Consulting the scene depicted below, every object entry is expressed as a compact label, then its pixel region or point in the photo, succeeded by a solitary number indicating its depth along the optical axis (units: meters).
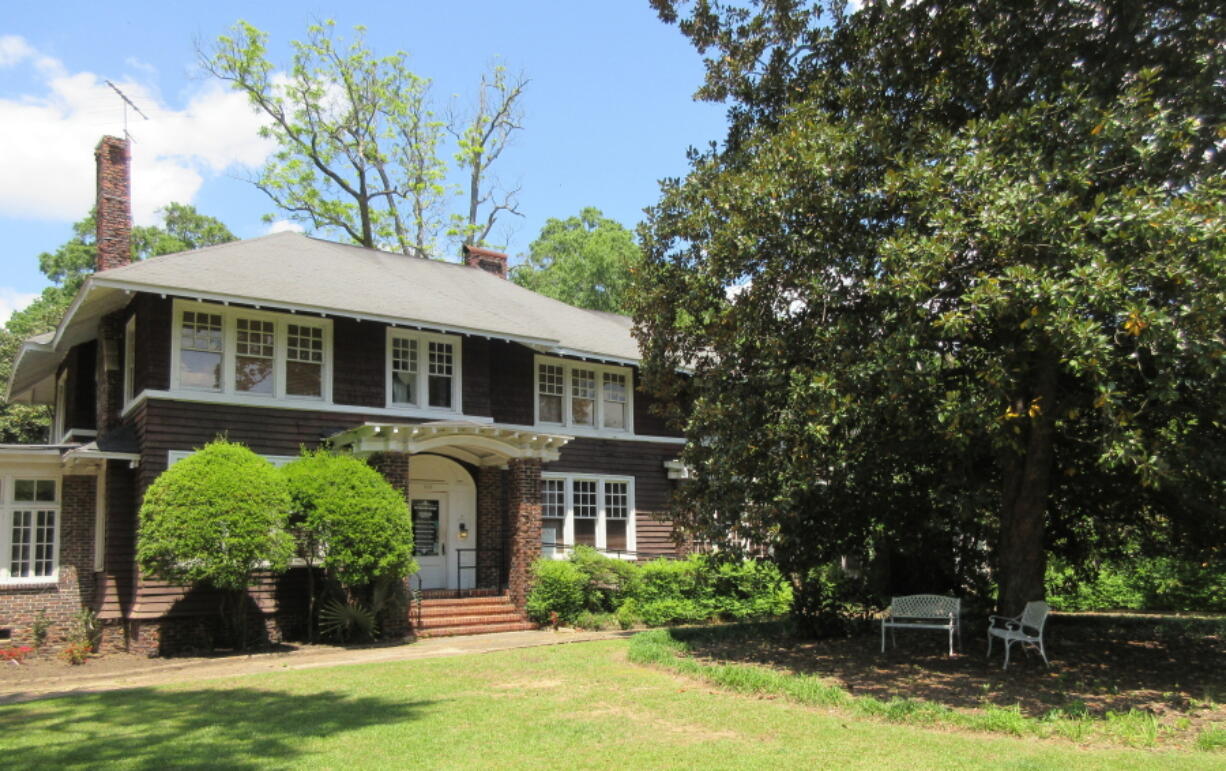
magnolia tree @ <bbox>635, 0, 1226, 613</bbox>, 8.98
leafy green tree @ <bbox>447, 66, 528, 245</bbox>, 37.81
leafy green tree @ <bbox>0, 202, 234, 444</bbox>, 41.94
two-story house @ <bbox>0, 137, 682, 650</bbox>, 15.78
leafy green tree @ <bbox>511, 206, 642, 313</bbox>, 41.25
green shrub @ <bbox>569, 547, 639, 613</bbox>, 18.08
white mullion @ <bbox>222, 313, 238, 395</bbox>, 16.19
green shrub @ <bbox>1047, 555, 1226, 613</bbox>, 20.12
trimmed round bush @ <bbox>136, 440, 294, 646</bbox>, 13.70
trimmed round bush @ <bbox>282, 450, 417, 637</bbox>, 14.55
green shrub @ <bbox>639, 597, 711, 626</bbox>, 17.27
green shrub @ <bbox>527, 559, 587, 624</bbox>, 17.34
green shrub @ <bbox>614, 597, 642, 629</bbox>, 17.11
